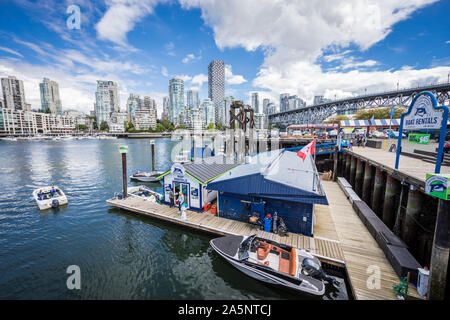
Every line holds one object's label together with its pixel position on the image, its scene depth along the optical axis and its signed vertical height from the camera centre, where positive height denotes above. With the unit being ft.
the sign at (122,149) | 55.66 -3.82
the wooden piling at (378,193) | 48.44 -14.94
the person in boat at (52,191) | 58.87 -17.85
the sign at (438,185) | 18.22 -4.88
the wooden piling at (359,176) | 66.13 -14.02
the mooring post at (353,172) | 73.77 -14.00
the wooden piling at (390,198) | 41.16 -13.73
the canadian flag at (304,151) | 34.50 -2.80
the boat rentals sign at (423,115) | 27.61 +3.57
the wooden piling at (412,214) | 32.14 -13.45
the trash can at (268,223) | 35.88 -16.84
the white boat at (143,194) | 54.27 -18.23
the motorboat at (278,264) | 24.52 -18.30
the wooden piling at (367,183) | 56.75 -14.25
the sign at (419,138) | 34.38 -0.13
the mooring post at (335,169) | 74.54 -13.01
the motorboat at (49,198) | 54.44 -18.85
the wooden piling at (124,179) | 55.23 -13.01
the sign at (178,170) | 45.39 -8.39
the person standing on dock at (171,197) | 48.14 -15.84
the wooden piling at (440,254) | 19.21 -12.52
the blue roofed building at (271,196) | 34.45 -11.41
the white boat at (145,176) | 88.12 -19.45
